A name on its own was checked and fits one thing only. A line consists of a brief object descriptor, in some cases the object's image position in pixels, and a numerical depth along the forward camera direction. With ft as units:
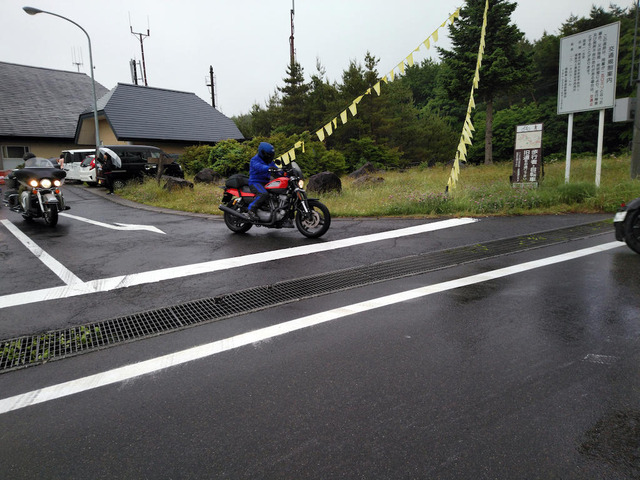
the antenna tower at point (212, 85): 160.39
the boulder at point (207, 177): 65.41
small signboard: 39.65
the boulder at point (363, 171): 65.00
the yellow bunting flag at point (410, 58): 33.11
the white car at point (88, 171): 70.23
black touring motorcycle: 31.07
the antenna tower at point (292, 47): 127.65
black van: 59.31
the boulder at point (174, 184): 50.61
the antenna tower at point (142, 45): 162.07
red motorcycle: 25.26
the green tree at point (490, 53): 82.74
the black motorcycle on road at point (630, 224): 19.34
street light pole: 64.18
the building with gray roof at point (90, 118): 97.86
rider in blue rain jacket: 25.99
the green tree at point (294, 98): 126.93
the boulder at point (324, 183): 46.19
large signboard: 36.22
